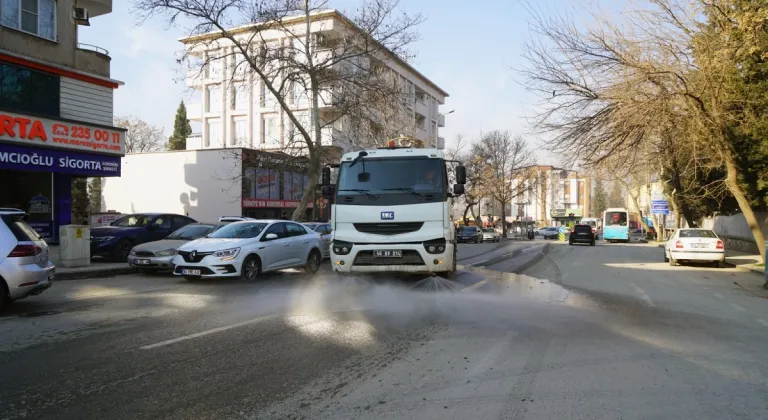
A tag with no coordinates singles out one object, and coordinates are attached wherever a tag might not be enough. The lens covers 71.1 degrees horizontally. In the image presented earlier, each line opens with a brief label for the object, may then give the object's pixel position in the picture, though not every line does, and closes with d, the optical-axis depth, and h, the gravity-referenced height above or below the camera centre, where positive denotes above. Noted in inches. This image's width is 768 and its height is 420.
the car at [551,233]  2536.2 -118.5
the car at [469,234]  1765.5 -85.7
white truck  368.5 -5.2
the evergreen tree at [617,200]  3454.7 +57.4
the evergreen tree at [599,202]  4368.1 +47.6
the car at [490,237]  1918.1 -103.3
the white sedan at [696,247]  703.1 -52.5
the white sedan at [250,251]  464.8 -39.0
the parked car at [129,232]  633.6 -28.0
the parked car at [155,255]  539.2 -46.0
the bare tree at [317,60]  874.8 +257.1
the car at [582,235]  1567.4 -79.4
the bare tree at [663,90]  607.5 +142.0
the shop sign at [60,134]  681.6 +104.2
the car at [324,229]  714.8 -29.0
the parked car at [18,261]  305.3 -29.4
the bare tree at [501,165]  2317.9 +184.9
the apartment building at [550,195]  2391.7 +77.5
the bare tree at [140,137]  2154.3 +296.0
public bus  1931.6 -59.2
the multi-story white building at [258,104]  924.6 +299.9
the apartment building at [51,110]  696.4 +140.3
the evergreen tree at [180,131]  2559.1 +383.7
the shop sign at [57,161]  683.4 +67.0
